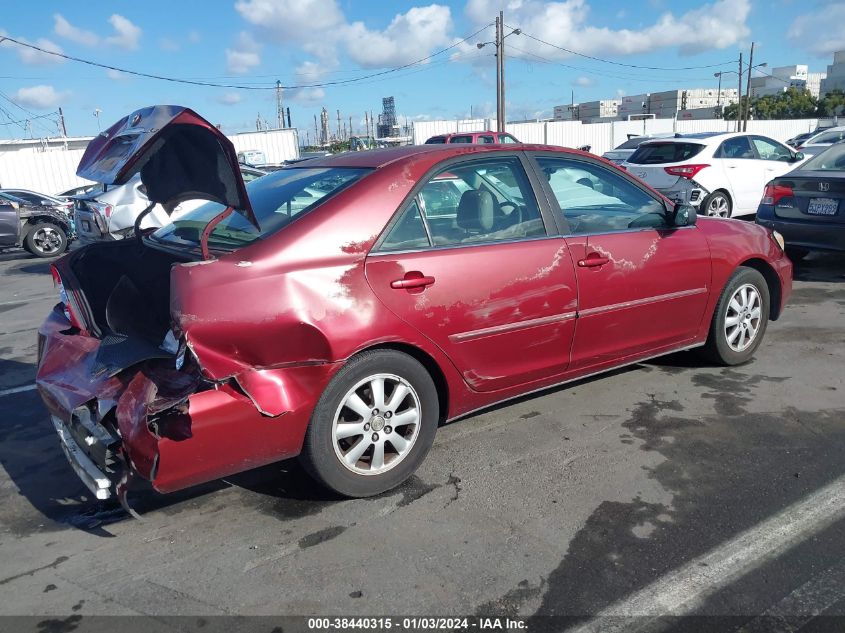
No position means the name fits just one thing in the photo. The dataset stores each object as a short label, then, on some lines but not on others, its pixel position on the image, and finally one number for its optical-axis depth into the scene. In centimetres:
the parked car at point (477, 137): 1942
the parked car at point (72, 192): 1887
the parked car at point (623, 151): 1903
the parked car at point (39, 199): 1487
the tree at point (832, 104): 5536
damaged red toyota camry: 281
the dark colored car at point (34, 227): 1339
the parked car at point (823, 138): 2006
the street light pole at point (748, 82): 5154
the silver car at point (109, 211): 1003
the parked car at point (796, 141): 2652
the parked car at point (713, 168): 1059
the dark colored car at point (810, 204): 736
